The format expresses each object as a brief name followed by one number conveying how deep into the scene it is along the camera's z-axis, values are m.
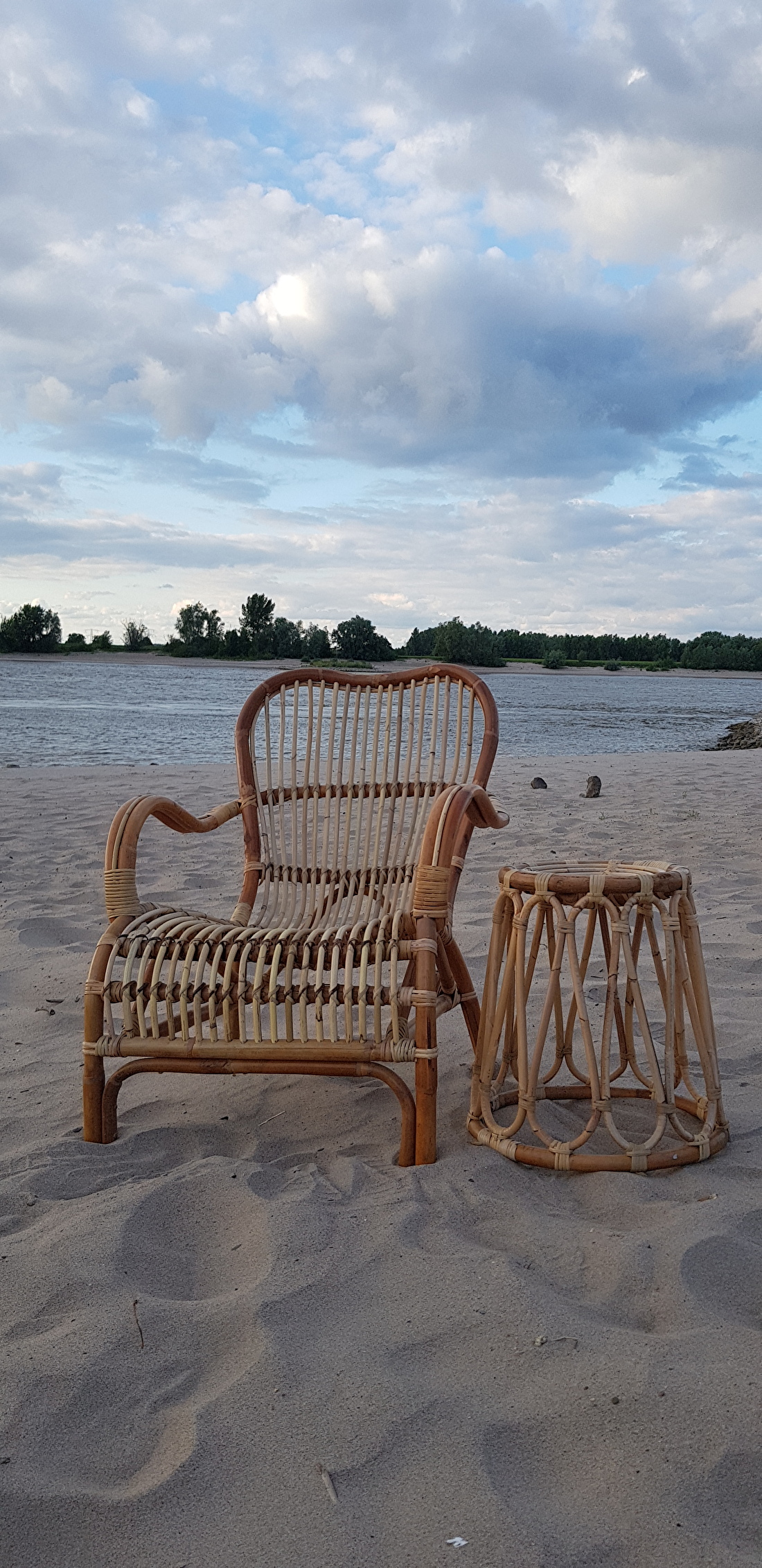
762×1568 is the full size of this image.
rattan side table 2.09
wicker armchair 2.14
